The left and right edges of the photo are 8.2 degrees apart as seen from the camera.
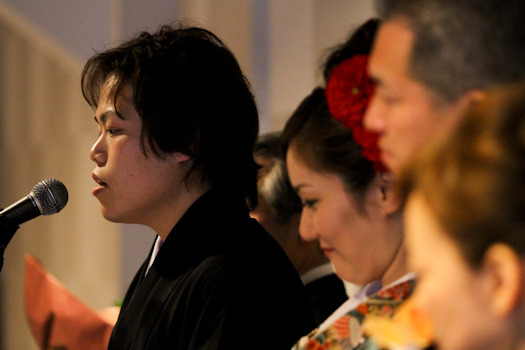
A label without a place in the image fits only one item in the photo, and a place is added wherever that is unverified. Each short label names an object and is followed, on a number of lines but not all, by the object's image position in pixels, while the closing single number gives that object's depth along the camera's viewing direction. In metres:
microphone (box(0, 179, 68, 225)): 4.42
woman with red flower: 4.24
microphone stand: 4.41
